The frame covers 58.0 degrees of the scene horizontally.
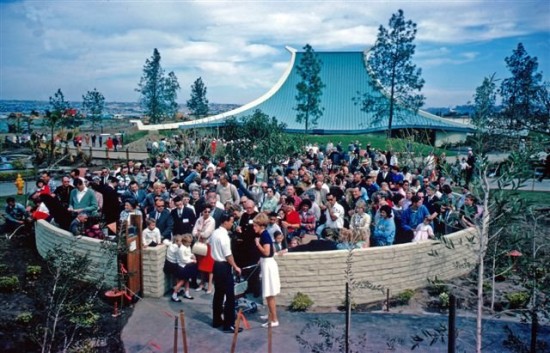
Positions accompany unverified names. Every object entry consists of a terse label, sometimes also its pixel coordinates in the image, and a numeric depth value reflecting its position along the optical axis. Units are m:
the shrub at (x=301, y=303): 7.80
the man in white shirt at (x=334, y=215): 9.05
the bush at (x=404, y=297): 8.15
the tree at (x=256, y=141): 17.05
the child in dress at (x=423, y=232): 8.90
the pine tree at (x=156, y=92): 48.31
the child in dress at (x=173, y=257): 8.18
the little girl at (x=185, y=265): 8.06
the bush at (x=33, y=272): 9.48
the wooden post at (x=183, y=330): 5.30
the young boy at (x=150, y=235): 8.50
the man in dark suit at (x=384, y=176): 12.93
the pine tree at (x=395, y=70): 31.67
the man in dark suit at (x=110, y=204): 10.50
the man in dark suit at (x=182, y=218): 9.20
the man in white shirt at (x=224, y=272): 6.87
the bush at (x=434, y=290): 8.45
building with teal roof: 38.50
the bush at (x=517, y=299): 7.68
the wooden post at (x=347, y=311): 5.26
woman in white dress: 6.91
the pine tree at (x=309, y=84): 36.94
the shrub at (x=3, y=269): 9.71
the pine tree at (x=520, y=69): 34.98
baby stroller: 7.35
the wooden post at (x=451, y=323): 4.04
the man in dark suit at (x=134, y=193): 10.83
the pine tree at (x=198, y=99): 51.62
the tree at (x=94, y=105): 53.50
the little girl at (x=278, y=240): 8.01
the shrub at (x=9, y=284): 8.79
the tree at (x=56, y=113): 24.20
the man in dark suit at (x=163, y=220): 9.02
